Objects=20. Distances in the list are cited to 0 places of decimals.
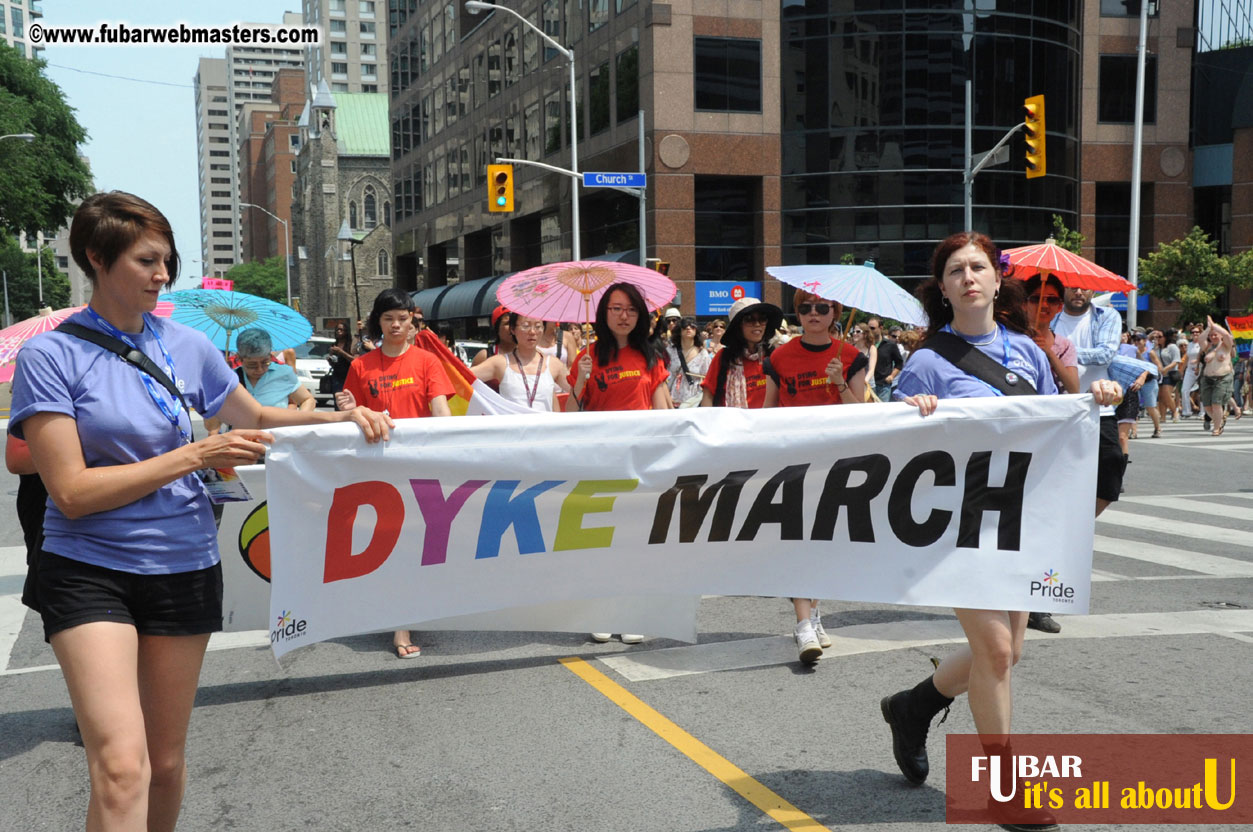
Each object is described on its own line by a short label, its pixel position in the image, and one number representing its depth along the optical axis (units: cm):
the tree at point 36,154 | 4800
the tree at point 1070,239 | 3581
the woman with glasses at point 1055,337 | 623
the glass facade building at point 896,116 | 3809
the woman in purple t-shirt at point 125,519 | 280
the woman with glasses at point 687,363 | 1345
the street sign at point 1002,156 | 2546
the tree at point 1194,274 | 3500
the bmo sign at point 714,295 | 3934
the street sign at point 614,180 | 2516
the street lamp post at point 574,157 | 2706
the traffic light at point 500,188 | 2619
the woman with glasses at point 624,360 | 682
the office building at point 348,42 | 14750
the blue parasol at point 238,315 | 758
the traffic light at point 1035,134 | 2070
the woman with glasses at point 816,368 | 629
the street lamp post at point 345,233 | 10000
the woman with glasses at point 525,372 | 777
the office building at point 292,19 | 17295
